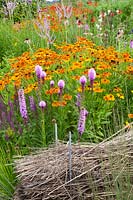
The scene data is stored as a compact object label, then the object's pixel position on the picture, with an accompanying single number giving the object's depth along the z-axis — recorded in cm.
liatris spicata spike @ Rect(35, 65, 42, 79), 328
